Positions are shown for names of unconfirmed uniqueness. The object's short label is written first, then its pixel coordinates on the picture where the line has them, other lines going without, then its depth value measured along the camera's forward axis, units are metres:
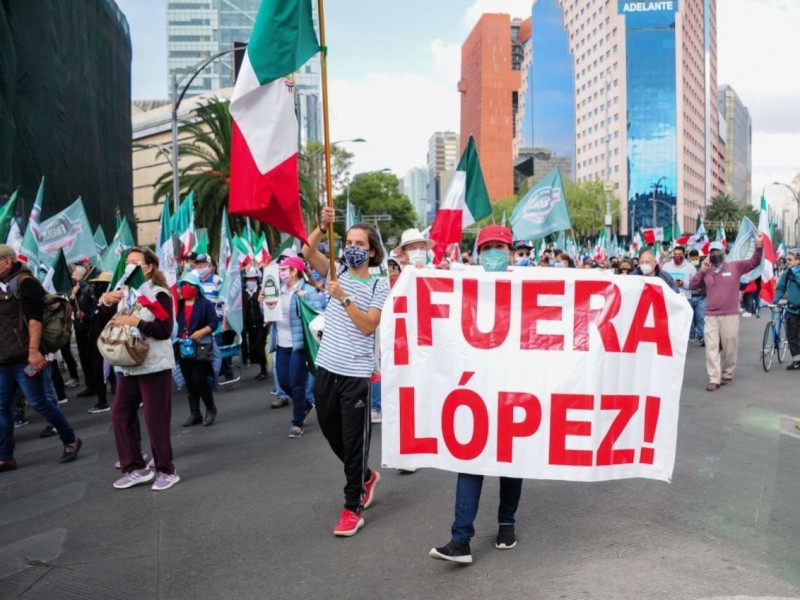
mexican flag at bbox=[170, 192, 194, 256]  14.95
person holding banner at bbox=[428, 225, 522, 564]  4.07
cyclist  11.72
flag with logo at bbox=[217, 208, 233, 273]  13.05
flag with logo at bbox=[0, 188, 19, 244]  8.80
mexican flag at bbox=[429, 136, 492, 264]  11.39
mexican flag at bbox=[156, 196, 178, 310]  11.74
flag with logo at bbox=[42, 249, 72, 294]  9.88
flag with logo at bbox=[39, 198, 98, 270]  11.88
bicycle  11.31
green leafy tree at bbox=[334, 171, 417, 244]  94.56
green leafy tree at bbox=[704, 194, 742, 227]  112.25
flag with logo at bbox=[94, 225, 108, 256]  15.83
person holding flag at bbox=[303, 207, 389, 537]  4.63
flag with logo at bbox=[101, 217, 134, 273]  12.42
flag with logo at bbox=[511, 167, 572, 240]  10.88
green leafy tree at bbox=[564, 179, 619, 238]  89.94
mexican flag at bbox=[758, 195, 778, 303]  12.71
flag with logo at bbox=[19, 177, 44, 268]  9.65
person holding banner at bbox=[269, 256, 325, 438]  7.54
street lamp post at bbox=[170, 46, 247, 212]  20.32
